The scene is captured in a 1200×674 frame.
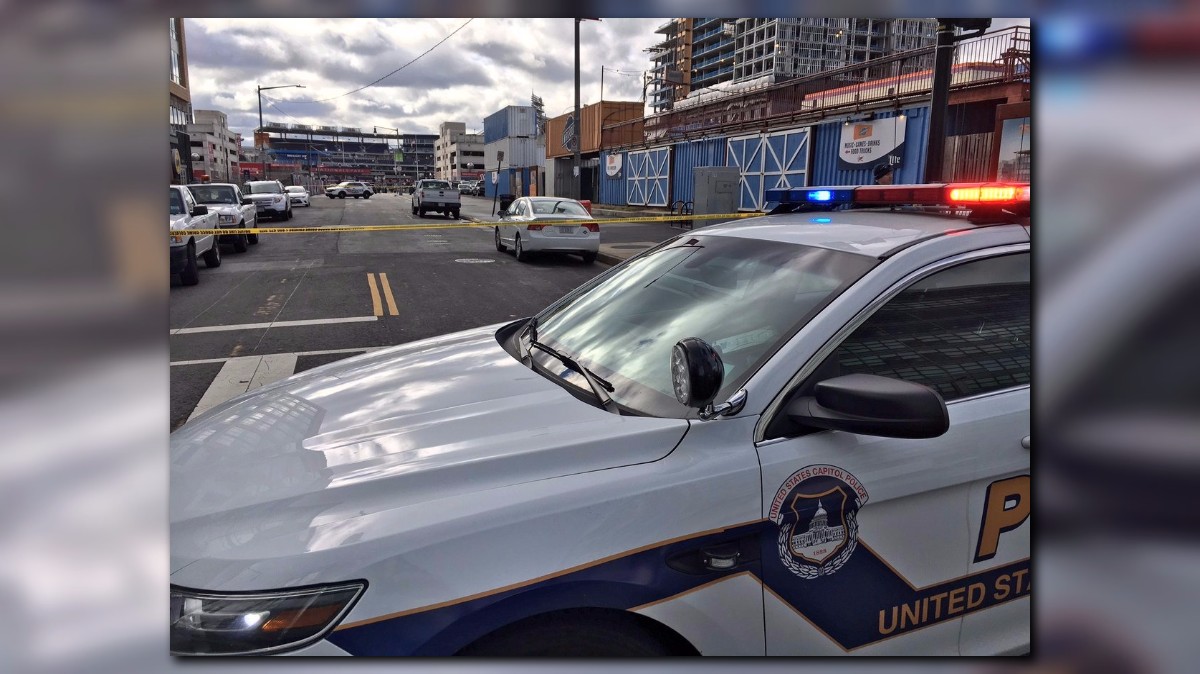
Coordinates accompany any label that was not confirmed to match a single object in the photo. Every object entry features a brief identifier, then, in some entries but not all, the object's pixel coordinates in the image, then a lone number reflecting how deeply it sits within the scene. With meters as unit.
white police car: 1.53
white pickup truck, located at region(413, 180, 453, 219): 31.20
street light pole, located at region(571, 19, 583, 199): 21.06
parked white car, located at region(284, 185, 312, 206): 40.19
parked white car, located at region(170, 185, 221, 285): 11.65
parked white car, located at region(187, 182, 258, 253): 16.95
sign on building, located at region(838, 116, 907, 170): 17.14
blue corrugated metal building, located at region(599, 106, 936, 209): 16.78
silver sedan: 14.79
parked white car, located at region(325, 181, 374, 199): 58.62
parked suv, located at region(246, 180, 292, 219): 26.77
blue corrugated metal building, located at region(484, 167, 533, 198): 50.75
